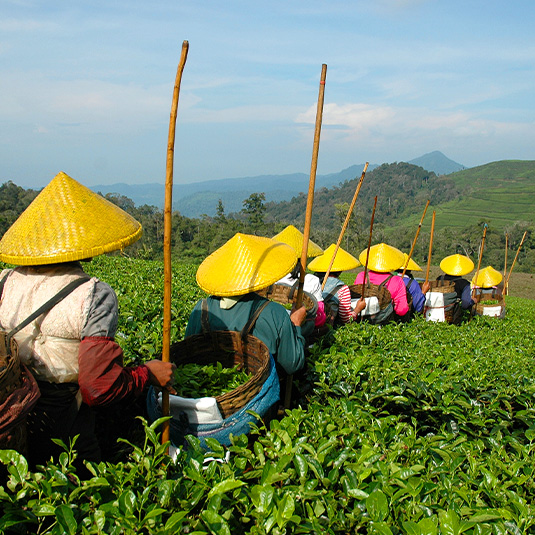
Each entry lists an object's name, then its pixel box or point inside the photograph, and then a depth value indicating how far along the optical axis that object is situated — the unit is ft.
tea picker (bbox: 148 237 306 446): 9.47
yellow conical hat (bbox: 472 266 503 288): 30.07
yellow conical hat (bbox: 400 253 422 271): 24.06
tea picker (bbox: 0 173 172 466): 6.52
